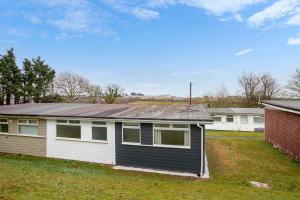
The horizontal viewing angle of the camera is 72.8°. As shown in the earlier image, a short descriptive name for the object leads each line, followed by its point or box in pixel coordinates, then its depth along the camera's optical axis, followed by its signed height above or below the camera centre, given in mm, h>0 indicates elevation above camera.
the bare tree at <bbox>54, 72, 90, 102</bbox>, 37457 +1561
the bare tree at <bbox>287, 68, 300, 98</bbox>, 36833 +1801
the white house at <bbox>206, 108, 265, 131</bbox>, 26587 -3285
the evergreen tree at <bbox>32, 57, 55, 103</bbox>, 33930 +2793
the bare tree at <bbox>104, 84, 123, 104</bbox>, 37841 +245
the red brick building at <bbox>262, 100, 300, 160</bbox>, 11650 -2182
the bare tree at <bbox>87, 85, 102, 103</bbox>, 38503 +424
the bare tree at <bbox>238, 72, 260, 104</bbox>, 41916 +2240
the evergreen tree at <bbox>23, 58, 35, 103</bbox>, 32826 +2317
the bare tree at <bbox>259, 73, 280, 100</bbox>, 41297 +1563
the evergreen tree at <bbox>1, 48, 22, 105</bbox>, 30755 +2554
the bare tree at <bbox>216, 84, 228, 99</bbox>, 49071 +619
